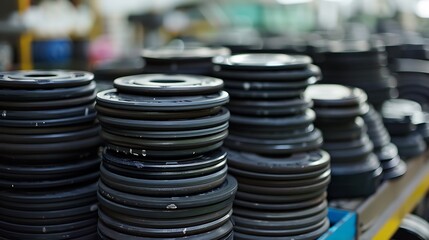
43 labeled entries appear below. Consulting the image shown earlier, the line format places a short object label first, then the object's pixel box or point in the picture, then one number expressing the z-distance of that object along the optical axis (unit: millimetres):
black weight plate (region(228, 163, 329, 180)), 1367
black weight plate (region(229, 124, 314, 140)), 1438
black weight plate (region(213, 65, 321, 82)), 1444
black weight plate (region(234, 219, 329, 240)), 1369
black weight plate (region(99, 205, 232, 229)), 1114
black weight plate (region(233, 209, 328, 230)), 1370
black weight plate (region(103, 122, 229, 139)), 1104
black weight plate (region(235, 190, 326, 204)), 1384
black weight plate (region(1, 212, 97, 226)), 1273
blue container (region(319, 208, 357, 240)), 1441
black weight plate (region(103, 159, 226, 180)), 1124
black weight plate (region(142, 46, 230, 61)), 1718
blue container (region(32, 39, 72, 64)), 4480
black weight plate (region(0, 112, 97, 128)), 1229
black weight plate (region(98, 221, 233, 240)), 1125
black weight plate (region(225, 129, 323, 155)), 1417
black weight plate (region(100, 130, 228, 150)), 1108
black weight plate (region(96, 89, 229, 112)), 1096
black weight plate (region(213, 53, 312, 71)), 1456
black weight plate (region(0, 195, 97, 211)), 1269
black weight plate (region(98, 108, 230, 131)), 1097
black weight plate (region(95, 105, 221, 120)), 1102
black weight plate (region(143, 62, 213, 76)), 1714
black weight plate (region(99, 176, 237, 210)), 1104
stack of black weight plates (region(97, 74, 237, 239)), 1107
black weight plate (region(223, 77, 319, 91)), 1442
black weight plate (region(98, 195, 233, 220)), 1109
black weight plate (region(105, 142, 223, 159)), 1129
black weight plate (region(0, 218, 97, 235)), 1273
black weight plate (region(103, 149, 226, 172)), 1125
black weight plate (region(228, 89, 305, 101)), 1444
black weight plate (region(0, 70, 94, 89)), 1228
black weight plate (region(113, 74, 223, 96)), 1145
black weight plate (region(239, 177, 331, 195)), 1378
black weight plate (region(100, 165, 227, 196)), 1109
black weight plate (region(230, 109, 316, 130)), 1428
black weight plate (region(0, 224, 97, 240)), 1274
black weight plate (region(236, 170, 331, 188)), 1378
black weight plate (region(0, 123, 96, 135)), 1241
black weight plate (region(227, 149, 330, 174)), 1369
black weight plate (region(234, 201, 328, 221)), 1382
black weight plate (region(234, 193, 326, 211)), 1388
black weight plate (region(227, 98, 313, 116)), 1441
